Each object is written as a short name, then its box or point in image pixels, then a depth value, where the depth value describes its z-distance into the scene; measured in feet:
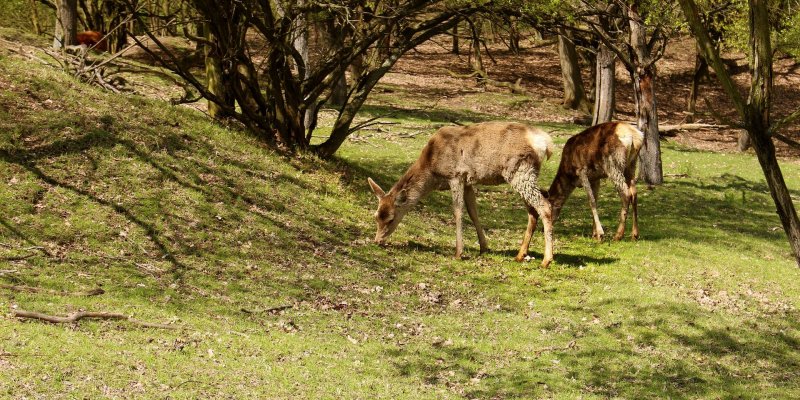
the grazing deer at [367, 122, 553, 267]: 53.06
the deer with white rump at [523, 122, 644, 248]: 59.82
